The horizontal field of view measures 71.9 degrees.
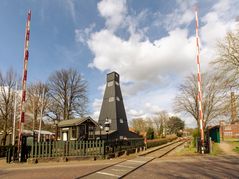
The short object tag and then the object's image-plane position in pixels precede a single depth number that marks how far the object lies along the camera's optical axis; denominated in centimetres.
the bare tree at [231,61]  1315
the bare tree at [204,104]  2500
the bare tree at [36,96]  2896
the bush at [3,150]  1430
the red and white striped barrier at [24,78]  1038
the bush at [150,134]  3831
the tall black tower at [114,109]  2140
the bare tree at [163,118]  6500
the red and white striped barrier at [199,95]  1127
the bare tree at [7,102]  2091
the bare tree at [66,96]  2670
